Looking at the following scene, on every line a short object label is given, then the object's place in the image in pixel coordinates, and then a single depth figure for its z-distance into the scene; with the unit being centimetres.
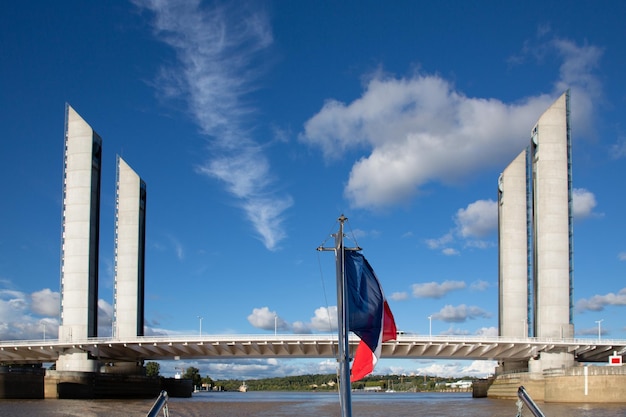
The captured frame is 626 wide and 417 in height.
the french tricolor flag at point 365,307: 1277
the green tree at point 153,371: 19648
